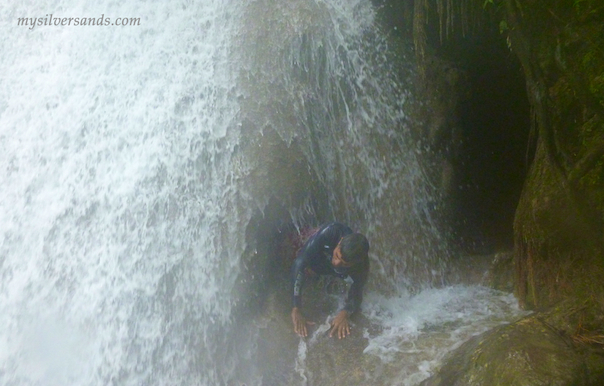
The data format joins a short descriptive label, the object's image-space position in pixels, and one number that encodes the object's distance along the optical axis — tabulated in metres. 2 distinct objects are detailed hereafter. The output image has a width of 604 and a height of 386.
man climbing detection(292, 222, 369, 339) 4.11
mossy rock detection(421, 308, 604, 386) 2.71
